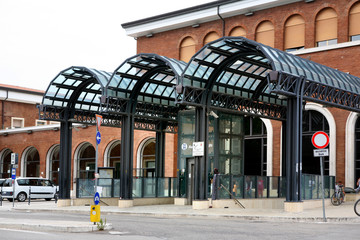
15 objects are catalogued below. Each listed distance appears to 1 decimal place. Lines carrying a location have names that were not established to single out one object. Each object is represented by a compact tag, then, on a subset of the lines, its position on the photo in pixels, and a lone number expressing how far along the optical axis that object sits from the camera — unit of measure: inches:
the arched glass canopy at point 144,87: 1010.0
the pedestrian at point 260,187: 1048.8
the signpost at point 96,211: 613.7
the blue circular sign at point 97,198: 620.3
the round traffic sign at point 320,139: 711.1
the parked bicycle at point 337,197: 1021.8
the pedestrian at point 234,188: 987.3
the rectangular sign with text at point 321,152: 710.5
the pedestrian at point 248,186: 1015.8
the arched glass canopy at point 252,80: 845.8
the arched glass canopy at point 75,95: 1075.9
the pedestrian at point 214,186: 949.2
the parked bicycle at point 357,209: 742.8
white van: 1503.4
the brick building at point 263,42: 1256.8
